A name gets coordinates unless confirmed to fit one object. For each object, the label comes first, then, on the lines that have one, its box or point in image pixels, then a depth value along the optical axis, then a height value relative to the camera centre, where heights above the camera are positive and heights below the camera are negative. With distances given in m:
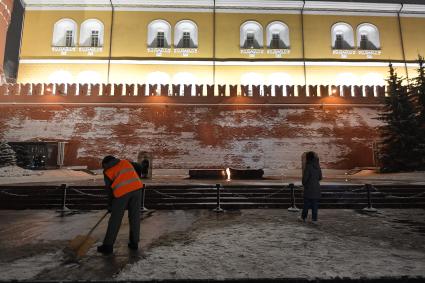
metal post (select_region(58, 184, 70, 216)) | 7.12 -0.69
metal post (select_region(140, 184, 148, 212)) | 7.18 -0.79
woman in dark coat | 5.71 -0.22
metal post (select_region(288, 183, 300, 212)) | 7.11 -0.75
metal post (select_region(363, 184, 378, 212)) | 7.13 -0.69
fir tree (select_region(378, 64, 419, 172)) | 13.90 +1.69
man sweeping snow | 3.85 -0.31
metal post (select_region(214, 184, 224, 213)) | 7.16 -0.80
